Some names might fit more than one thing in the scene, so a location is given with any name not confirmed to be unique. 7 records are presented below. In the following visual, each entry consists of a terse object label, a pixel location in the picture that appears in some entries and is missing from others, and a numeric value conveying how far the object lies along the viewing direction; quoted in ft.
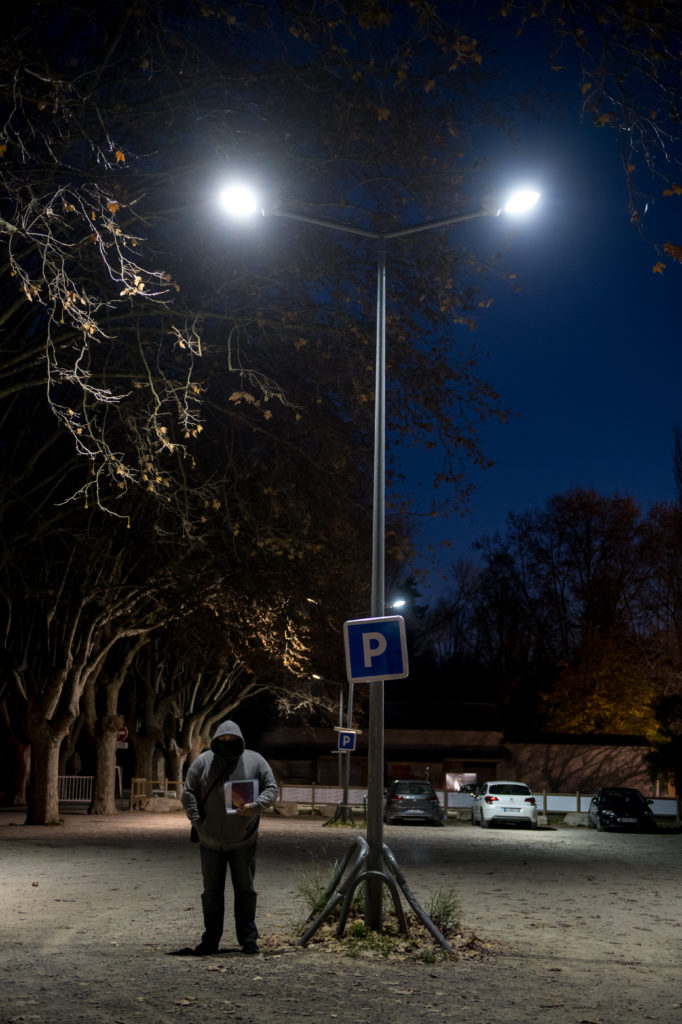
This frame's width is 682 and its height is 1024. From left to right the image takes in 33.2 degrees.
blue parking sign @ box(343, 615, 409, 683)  35.81
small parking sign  119.75
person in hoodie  31.50
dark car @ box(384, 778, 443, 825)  130.00
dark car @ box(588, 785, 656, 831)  120.06
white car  124.57
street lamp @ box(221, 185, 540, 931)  35.27
